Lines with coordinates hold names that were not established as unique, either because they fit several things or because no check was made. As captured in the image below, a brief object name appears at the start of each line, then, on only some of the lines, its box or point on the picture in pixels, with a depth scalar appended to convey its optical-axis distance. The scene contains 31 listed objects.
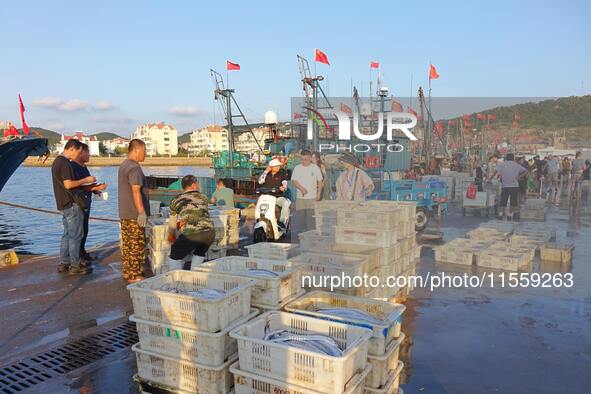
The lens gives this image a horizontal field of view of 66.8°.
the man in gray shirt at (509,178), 12.75
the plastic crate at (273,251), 5.77
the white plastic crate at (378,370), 3.12
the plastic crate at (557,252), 8.29
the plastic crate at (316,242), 5.96
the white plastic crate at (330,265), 4.73
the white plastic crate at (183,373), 3.12
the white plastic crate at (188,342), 3.11
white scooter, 8.46
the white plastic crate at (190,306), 3.14
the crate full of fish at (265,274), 3.74
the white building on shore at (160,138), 168.00
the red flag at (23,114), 10.98
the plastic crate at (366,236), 5.68
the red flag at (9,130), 12.58
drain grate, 3.85
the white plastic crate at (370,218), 5.69
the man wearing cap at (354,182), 7.84
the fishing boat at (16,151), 12.52
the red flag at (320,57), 23.64
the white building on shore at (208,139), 173.94
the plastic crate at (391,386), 3.08
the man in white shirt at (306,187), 8.59
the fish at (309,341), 2.73
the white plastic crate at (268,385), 2.68
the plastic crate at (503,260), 7.70
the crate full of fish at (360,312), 3.15
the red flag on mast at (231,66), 28.64
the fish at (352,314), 3.32
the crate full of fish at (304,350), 2.60
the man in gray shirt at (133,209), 6.08
